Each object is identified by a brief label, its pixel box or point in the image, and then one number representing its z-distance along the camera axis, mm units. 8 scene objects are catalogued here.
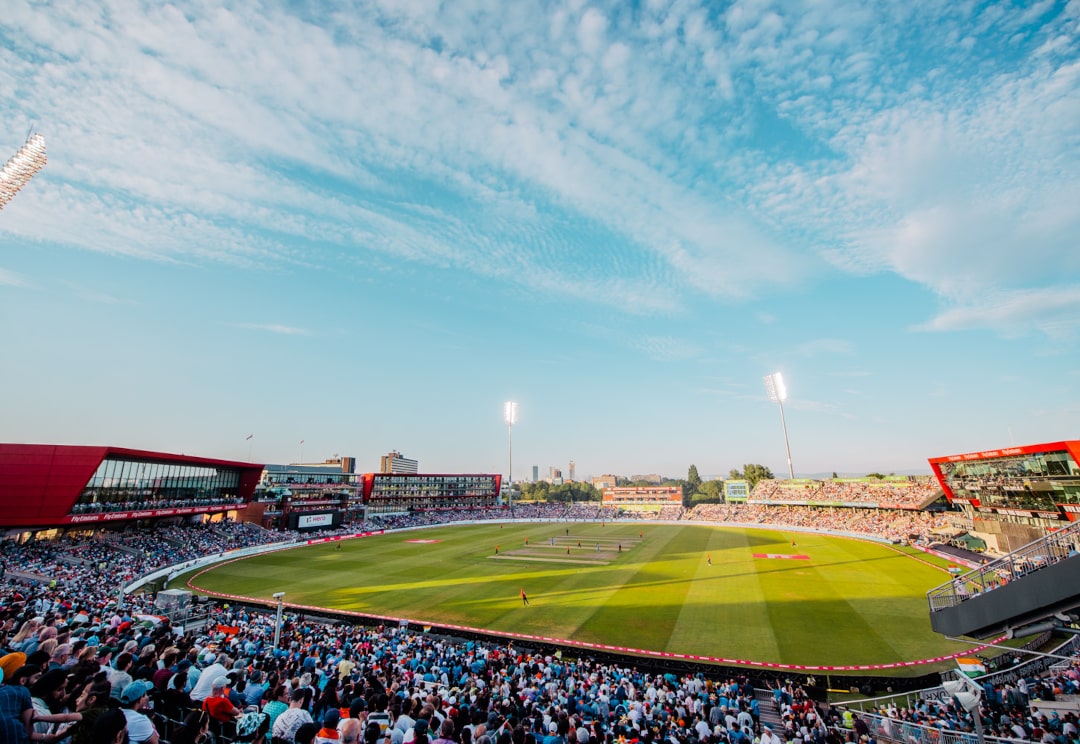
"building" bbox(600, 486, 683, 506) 118525
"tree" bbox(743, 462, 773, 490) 125188
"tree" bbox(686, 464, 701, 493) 182062
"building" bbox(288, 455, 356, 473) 129125
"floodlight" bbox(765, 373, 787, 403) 74931
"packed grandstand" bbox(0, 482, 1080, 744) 6073
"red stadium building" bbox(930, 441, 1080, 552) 33969
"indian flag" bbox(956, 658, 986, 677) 16219
